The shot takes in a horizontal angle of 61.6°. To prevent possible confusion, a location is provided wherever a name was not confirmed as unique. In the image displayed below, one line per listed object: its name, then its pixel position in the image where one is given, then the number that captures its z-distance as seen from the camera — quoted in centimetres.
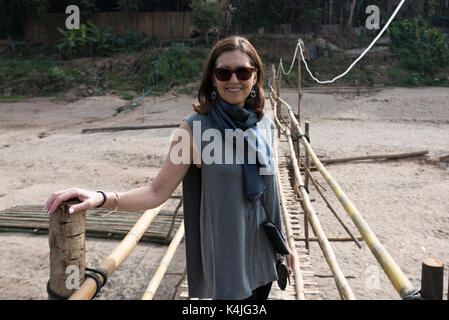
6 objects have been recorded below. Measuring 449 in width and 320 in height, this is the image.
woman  116
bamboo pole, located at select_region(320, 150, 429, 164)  694
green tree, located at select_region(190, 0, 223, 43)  1564
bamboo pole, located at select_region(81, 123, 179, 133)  979
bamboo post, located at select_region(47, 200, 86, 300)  103
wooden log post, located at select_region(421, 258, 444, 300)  88
